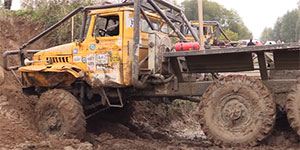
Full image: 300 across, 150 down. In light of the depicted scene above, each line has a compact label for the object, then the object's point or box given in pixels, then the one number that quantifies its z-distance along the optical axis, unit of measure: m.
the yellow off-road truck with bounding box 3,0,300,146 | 6.16
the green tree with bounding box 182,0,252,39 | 44.34
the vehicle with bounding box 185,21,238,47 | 17.54
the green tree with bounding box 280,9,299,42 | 40.12
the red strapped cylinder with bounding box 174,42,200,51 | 7.10
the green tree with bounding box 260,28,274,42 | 46.53
